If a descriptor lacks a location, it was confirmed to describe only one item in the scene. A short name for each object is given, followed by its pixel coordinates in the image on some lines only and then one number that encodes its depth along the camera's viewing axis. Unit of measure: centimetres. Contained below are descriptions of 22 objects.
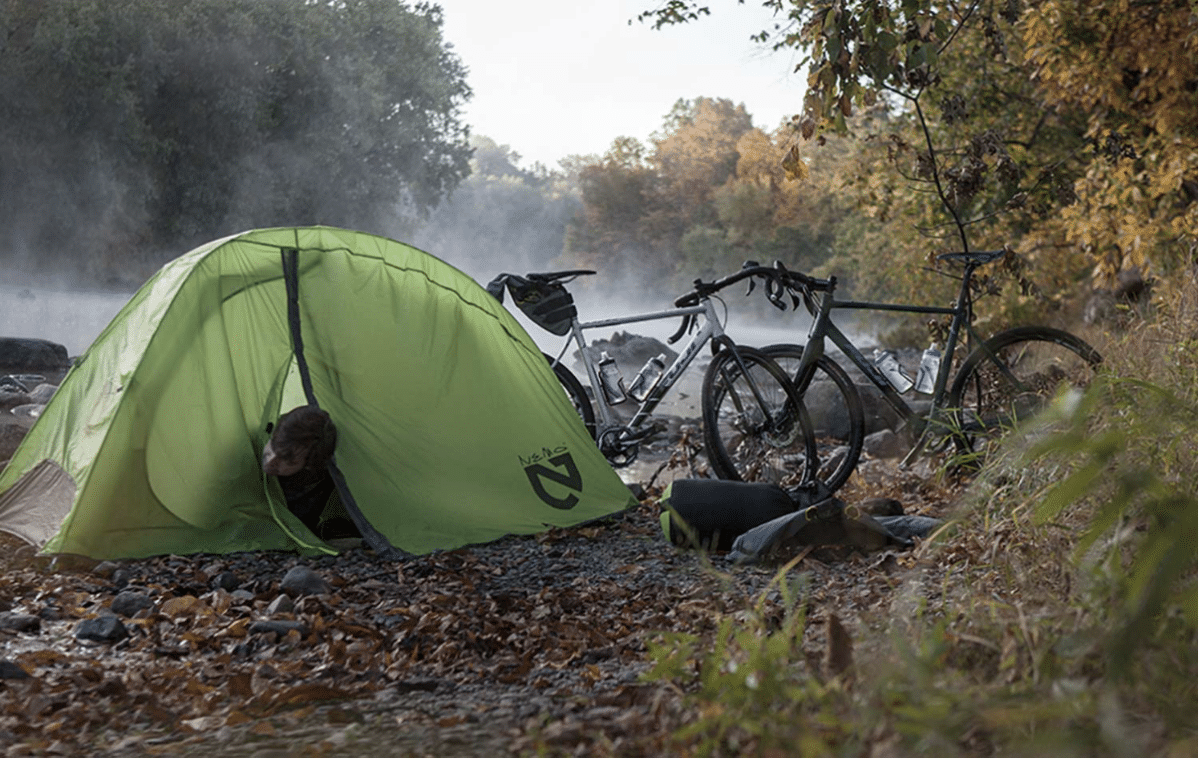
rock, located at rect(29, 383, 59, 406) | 976
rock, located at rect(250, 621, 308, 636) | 333
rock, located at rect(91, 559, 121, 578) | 399
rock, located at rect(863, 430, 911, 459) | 725
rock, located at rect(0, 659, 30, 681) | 293
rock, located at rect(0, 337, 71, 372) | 1328
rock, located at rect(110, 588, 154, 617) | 356
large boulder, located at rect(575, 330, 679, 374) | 1655
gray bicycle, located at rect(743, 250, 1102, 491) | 532
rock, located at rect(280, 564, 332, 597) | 380
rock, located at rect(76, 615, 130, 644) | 332
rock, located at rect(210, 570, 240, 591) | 392
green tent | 435
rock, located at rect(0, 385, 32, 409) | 965
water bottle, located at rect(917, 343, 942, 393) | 583
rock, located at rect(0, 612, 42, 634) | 338
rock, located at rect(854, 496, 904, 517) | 476
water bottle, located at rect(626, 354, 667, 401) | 578
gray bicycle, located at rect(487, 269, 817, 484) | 518
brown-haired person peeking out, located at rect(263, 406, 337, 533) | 446
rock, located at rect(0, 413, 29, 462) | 668
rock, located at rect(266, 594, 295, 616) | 353
